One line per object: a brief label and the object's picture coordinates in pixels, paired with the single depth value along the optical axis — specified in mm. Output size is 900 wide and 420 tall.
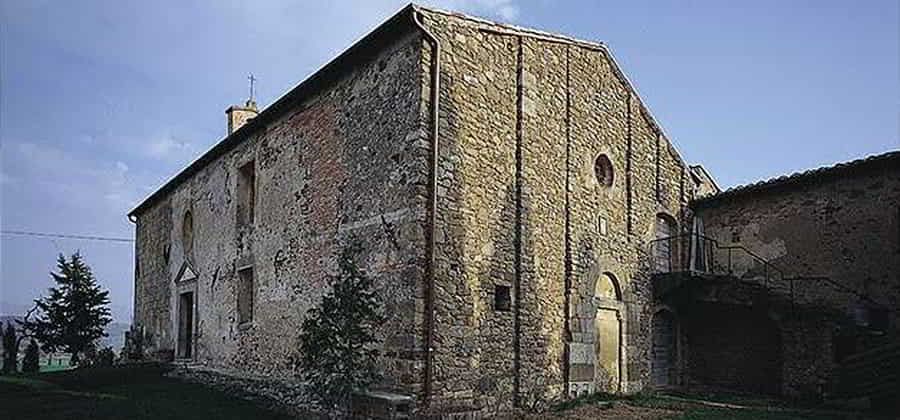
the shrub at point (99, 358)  23245
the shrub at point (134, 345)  22734
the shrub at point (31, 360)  23219
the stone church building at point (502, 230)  10258
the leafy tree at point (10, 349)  23969
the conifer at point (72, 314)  26031
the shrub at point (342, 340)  9703
